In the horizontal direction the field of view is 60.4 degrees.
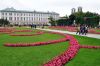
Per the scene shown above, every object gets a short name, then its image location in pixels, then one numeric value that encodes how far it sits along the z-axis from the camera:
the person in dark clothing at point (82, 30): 9.50
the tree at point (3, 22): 32.22
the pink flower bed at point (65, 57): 2.67
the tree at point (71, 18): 26.05
